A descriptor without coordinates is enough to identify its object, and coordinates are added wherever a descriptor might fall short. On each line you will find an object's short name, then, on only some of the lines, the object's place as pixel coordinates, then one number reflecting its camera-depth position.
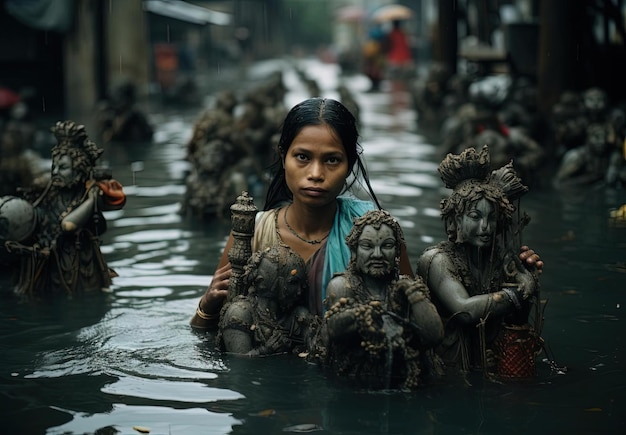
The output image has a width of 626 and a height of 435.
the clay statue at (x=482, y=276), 5.44
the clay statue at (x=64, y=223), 7.46
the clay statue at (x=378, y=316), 5.05
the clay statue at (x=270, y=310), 5.58
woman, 5.61
